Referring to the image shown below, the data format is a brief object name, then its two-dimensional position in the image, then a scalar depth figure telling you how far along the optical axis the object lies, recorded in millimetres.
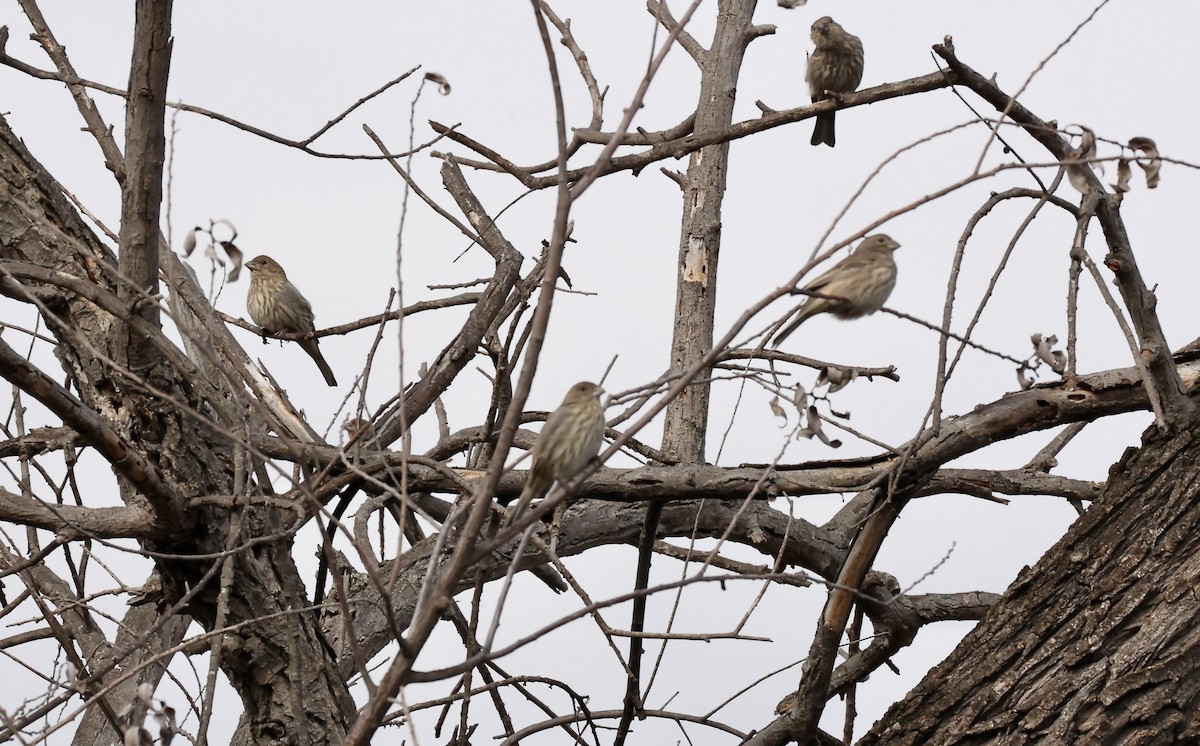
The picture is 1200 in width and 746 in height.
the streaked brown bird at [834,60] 15547
